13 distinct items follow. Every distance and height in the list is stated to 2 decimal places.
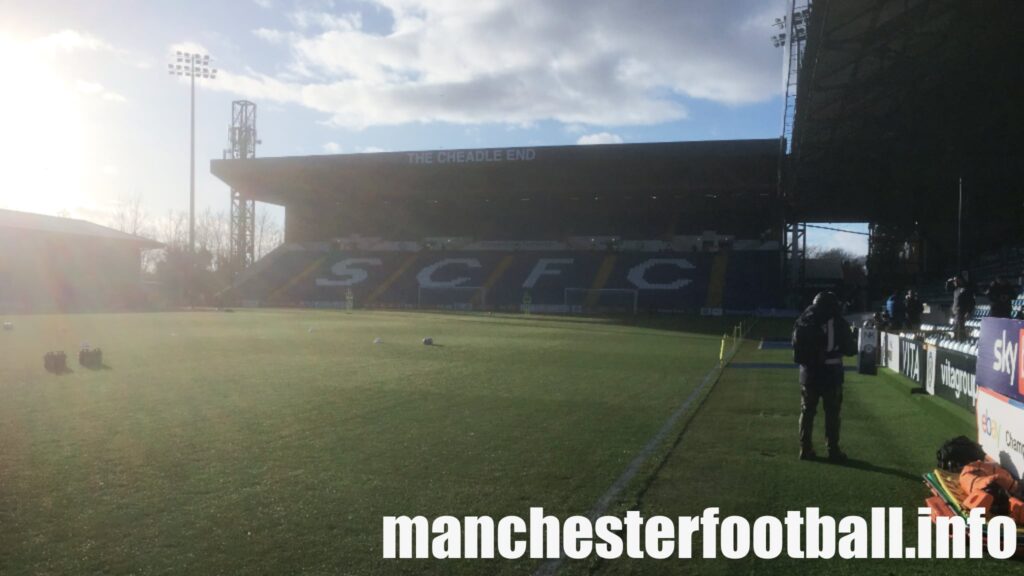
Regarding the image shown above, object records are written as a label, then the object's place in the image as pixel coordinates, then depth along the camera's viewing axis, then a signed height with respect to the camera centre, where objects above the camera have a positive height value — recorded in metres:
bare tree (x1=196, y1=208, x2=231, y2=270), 93.94 +5.37
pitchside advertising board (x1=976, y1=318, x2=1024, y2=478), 6.70 -0.79
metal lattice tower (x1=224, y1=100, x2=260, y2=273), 65.81 +7.40
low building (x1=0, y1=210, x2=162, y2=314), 56.81 +1.50
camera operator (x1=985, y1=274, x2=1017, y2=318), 16.16 +0.18
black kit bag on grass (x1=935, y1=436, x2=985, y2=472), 6.96 -1.29
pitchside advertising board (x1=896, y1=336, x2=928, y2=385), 14.06 -1.04
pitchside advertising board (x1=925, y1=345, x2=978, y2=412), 10.61 -1.02
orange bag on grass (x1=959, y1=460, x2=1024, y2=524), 5.79 -1.34
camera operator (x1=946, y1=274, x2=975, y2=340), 17.38 +0.17
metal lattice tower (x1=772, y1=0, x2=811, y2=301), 25.09 +8.06
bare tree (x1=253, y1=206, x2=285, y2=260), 104.81 +5.47
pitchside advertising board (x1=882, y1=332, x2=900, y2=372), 17.00 -1.06
